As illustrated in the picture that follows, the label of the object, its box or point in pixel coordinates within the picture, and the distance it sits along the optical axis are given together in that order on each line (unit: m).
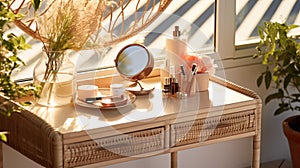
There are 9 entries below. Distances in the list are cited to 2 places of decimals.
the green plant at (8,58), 1.98
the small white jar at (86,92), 2.60
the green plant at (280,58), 3.21
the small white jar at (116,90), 2.60
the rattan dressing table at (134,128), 2.35
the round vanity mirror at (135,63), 2.67
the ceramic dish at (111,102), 2.54
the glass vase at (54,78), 2.54
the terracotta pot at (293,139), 3.21
